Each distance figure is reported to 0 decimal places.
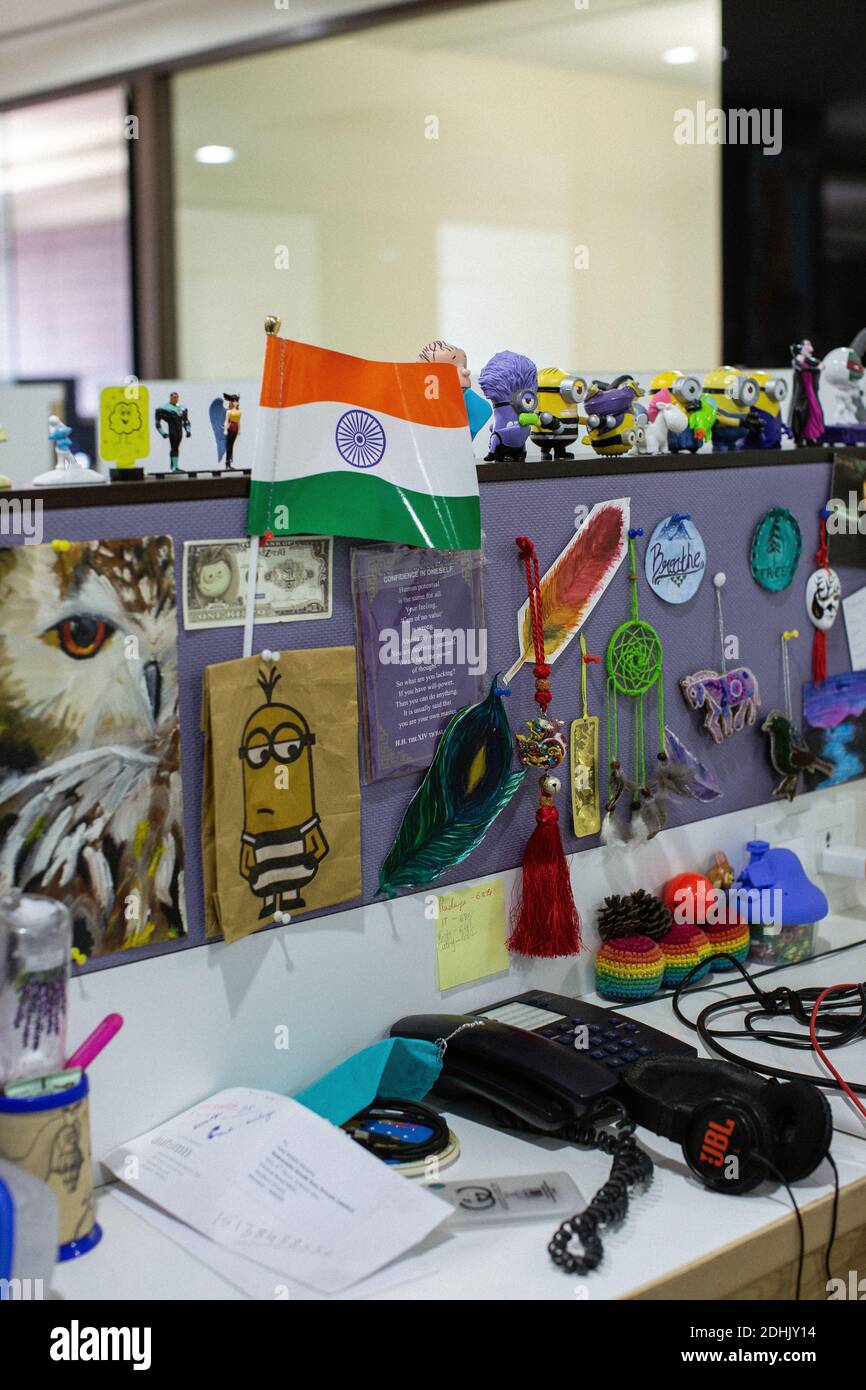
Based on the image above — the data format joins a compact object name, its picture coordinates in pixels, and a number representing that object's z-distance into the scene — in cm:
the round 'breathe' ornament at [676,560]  122
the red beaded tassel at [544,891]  112
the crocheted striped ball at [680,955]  119
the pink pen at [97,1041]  82
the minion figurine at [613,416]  116
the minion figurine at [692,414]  126
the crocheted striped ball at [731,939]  123
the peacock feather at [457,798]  105
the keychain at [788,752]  135
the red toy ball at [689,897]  124
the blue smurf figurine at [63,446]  93
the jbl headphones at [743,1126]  85
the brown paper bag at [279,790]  92
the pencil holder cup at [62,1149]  76
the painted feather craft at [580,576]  113
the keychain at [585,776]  118
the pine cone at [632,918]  119
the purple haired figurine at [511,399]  111
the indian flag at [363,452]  94
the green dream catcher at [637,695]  120
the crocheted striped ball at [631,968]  115
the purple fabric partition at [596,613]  91
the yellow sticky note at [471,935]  109
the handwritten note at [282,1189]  77
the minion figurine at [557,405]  113
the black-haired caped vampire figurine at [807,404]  140
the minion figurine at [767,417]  134
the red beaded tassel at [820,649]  139
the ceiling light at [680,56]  317
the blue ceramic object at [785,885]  125
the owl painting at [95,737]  82
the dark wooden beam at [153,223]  395
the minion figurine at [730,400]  130
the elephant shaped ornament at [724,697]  126
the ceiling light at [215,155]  378
